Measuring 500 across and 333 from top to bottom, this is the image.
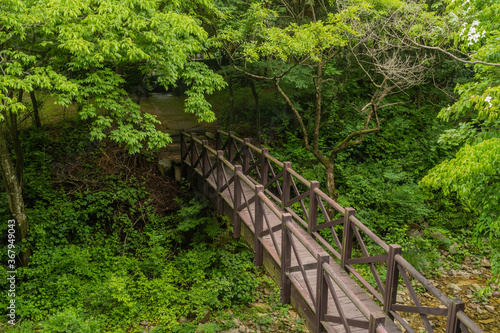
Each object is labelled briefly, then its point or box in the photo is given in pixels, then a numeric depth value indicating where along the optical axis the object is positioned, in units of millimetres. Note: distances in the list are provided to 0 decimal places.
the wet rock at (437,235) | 10953
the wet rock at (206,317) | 7719
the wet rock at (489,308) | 8250
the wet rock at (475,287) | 8917
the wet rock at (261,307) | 8328
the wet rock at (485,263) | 9931
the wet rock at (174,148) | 12772
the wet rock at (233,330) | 7511
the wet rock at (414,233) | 11066
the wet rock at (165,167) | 11648
